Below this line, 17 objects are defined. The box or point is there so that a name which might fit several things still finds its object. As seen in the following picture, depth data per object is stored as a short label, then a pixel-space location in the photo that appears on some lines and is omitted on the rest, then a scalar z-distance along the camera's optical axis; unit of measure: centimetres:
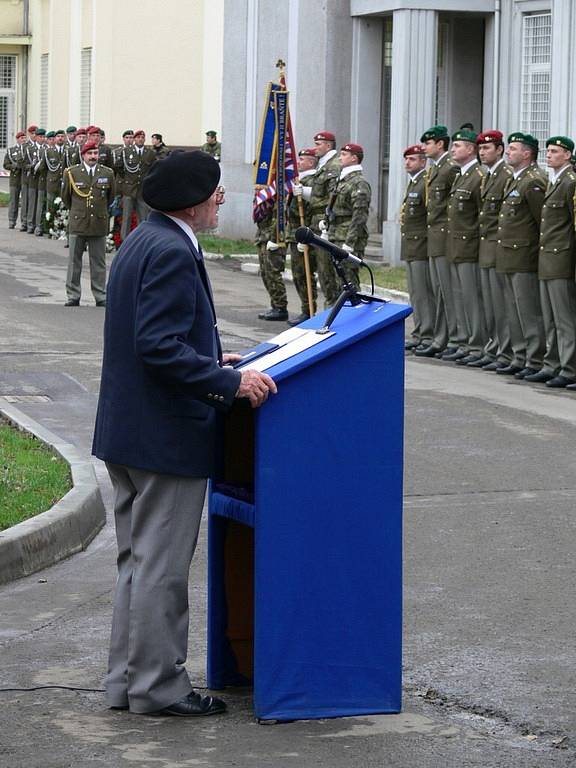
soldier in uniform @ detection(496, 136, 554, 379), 1490
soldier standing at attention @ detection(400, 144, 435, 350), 1669
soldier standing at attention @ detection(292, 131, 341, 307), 1831
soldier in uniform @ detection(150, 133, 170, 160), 3027
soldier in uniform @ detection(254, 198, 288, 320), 1944
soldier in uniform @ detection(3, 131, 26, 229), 3581
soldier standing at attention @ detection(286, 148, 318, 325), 1898
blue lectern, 532
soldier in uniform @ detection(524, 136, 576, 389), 1434
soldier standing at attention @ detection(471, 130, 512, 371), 1530
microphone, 557
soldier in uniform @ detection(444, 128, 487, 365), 1588
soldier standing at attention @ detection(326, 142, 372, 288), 1741
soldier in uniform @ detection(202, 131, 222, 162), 3219
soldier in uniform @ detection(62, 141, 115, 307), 2080
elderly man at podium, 533
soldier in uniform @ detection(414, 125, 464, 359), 1633
